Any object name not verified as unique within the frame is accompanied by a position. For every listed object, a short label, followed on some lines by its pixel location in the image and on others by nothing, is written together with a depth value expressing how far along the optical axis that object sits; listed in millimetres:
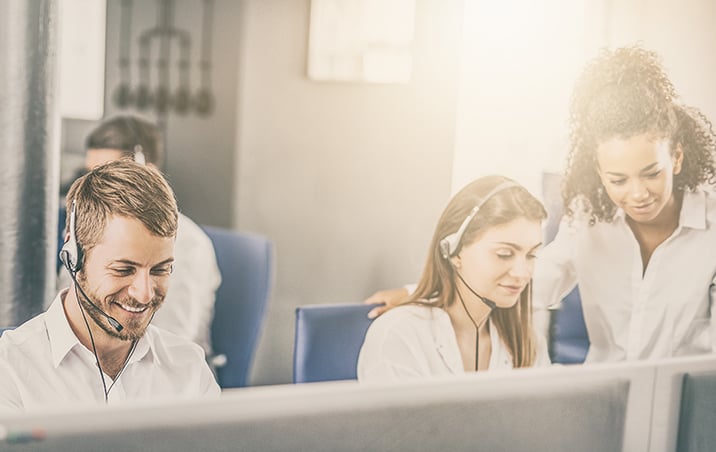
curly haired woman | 2531
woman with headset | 2383
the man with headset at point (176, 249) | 2210
